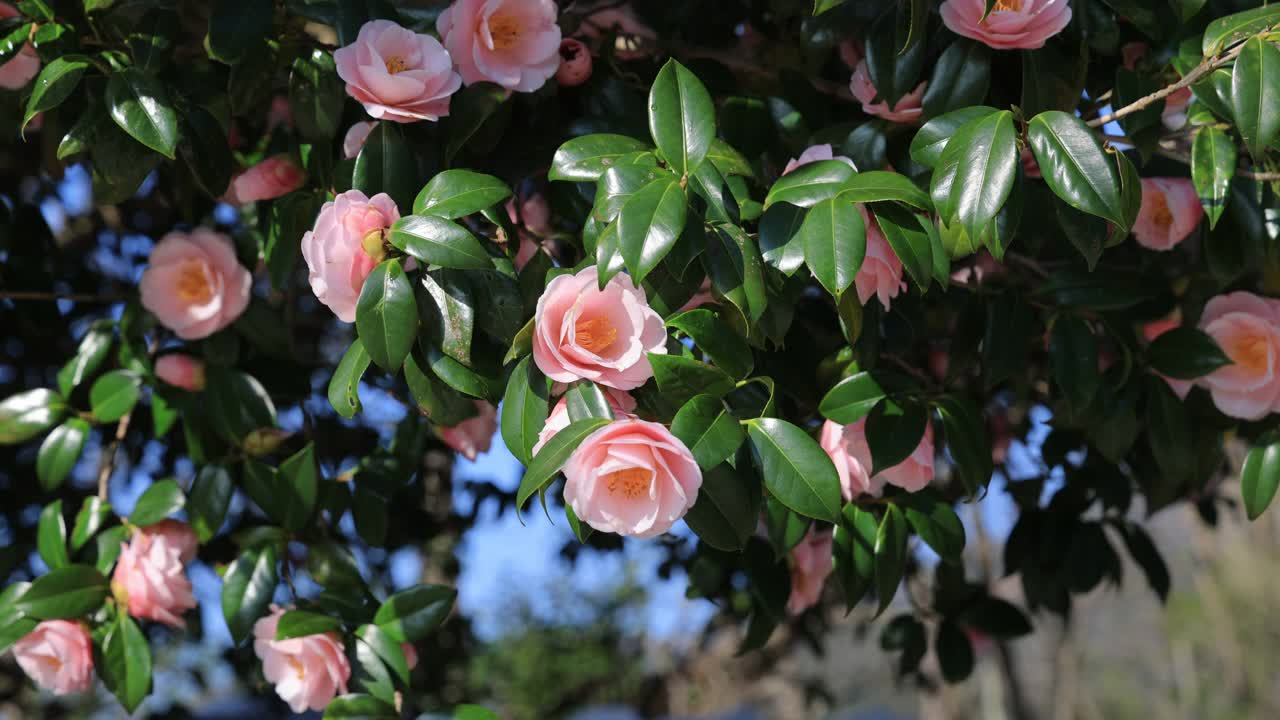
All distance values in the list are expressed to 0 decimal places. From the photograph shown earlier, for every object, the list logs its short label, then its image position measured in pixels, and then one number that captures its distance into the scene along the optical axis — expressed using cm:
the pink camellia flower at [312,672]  114
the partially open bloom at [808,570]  135
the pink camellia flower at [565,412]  84
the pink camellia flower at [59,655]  120
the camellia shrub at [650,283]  85
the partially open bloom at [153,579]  123
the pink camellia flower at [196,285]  127
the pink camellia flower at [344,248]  88
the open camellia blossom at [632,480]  76
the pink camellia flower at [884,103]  108
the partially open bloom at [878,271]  91
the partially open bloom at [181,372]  131
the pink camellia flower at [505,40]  101
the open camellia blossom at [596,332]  82
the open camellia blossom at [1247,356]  115
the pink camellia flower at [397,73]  95
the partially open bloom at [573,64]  115
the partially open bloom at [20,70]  110
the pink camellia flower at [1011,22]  98
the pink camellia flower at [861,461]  107
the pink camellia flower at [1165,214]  117
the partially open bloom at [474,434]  137
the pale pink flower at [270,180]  117
